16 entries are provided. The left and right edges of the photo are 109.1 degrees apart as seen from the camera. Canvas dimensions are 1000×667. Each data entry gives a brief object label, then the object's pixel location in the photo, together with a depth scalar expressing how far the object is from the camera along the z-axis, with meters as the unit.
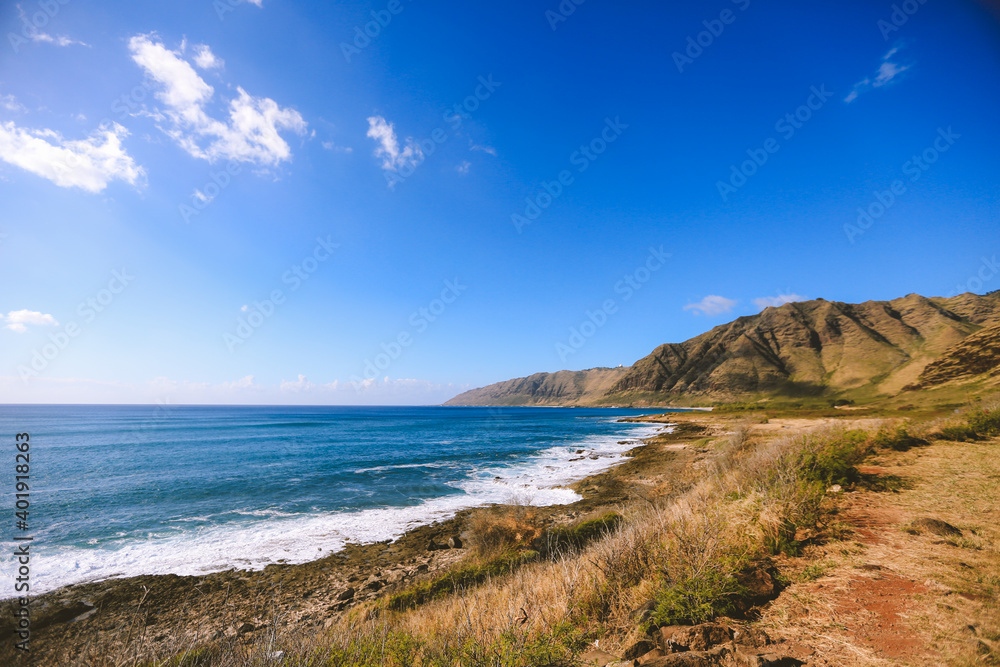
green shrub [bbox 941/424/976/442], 13.84
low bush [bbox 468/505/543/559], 10.59
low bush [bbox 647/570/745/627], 4.23
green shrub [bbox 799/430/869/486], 8.65
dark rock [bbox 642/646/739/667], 3.34
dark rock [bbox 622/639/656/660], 3.85
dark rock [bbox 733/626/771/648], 3.61
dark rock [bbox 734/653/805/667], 3.22
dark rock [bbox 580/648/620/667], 3.87
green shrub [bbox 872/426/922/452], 12.98
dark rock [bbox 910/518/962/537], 5.65
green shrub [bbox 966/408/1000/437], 14.04
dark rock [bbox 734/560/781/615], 4.44
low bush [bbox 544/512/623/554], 10.11
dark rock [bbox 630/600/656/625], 4.42
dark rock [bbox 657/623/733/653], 3.71
